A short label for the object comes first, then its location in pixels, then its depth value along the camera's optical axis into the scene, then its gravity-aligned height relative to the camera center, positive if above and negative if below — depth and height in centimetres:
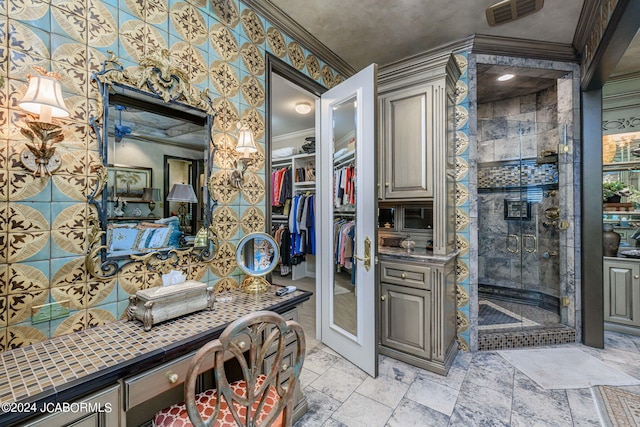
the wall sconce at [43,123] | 103 +35
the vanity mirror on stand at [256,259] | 175 -31
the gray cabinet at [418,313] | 215 -82
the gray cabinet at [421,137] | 224 +63
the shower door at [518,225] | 289 -17
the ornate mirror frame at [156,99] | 128 +38
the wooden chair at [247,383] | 78 -53
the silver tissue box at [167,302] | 121 -41
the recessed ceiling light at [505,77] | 279 +137
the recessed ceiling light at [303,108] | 376 +144
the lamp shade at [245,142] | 179 +45
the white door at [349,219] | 207 -6
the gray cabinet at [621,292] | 274 -82
